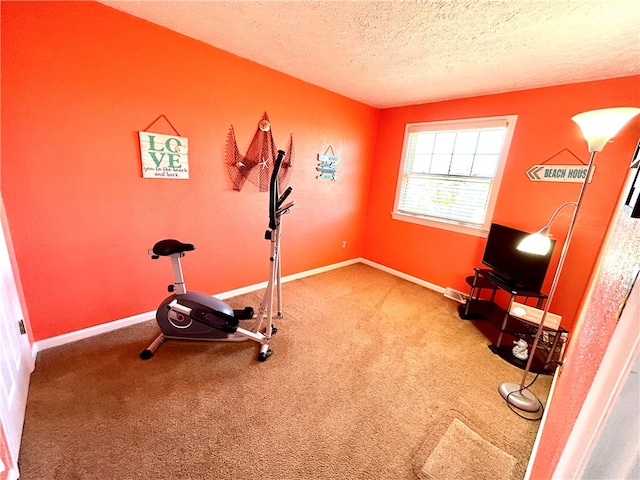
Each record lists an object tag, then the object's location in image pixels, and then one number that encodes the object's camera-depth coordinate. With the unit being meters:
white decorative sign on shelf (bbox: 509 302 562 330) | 1.91
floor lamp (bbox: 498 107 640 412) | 1.28
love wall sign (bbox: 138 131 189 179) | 2.02
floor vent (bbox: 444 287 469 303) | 3.12
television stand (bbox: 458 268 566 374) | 2.11
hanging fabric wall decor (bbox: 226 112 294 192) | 2.50
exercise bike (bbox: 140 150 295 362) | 1.85
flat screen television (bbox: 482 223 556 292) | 2.24
